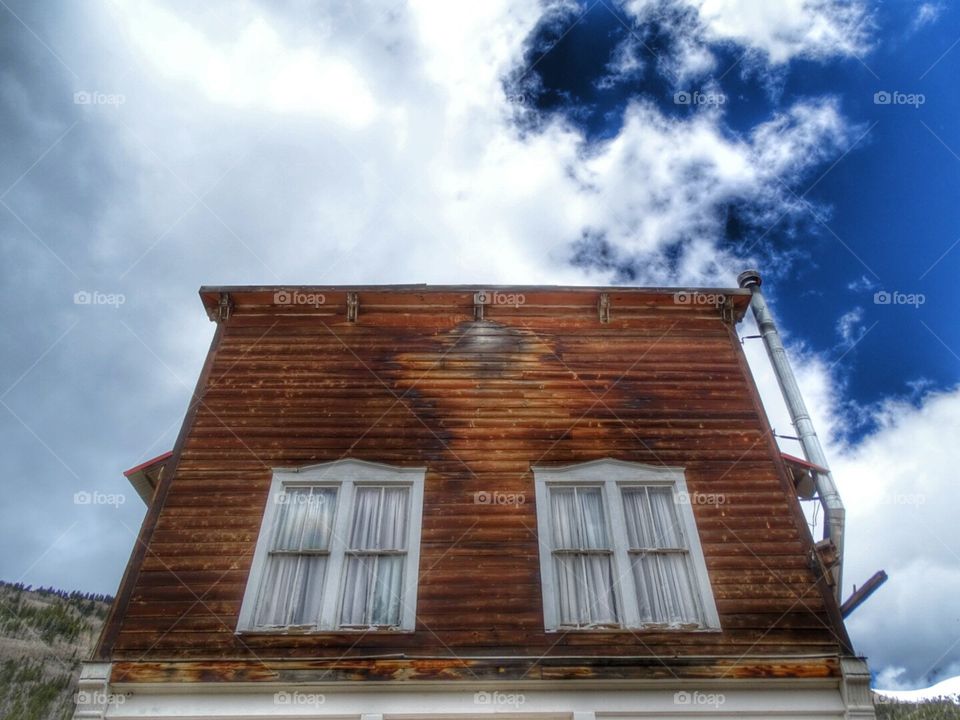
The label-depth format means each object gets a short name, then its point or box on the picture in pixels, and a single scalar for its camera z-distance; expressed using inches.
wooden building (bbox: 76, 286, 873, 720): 296.8
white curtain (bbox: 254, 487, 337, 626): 330.0
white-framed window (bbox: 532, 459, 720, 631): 329.7
